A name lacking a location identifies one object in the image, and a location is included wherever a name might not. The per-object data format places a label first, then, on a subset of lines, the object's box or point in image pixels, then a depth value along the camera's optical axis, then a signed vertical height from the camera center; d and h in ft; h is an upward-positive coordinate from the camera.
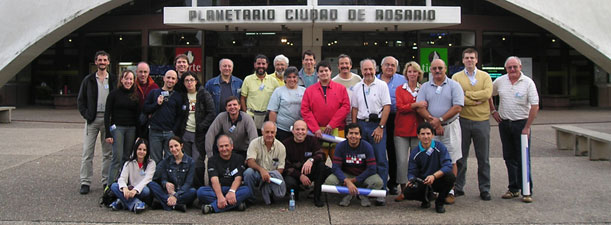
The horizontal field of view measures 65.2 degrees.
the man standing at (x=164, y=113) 18.74 -0.12
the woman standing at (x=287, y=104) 19.17 +0.25
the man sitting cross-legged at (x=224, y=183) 16.33 -2.59
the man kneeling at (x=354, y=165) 17.22 -2.02
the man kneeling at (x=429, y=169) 16.38 -2.05
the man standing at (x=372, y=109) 18.26 +0.05
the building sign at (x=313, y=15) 50.29 +10.15
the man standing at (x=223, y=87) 20.38 +1.01
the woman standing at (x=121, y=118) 18.69 -0.34
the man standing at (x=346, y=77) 19.33 +1.41
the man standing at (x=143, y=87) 19.35 +0.96
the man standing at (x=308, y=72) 20.80 +1.73
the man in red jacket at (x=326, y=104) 18.38 +0.24
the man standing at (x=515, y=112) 18.22 -0.06
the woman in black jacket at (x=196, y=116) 18.90 -0.23
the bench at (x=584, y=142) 25.90 -1.82
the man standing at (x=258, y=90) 20.58 +0.87
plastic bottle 16.83 -3.33
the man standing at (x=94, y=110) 19.39 +0.00
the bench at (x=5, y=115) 46.42 -0.50
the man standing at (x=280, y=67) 21.13 +1.92
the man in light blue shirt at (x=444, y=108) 17.70 +0.09
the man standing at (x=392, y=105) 19.47 +0.22
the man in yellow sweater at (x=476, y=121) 18.35 -0.41
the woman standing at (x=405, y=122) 18.40 -0.45
